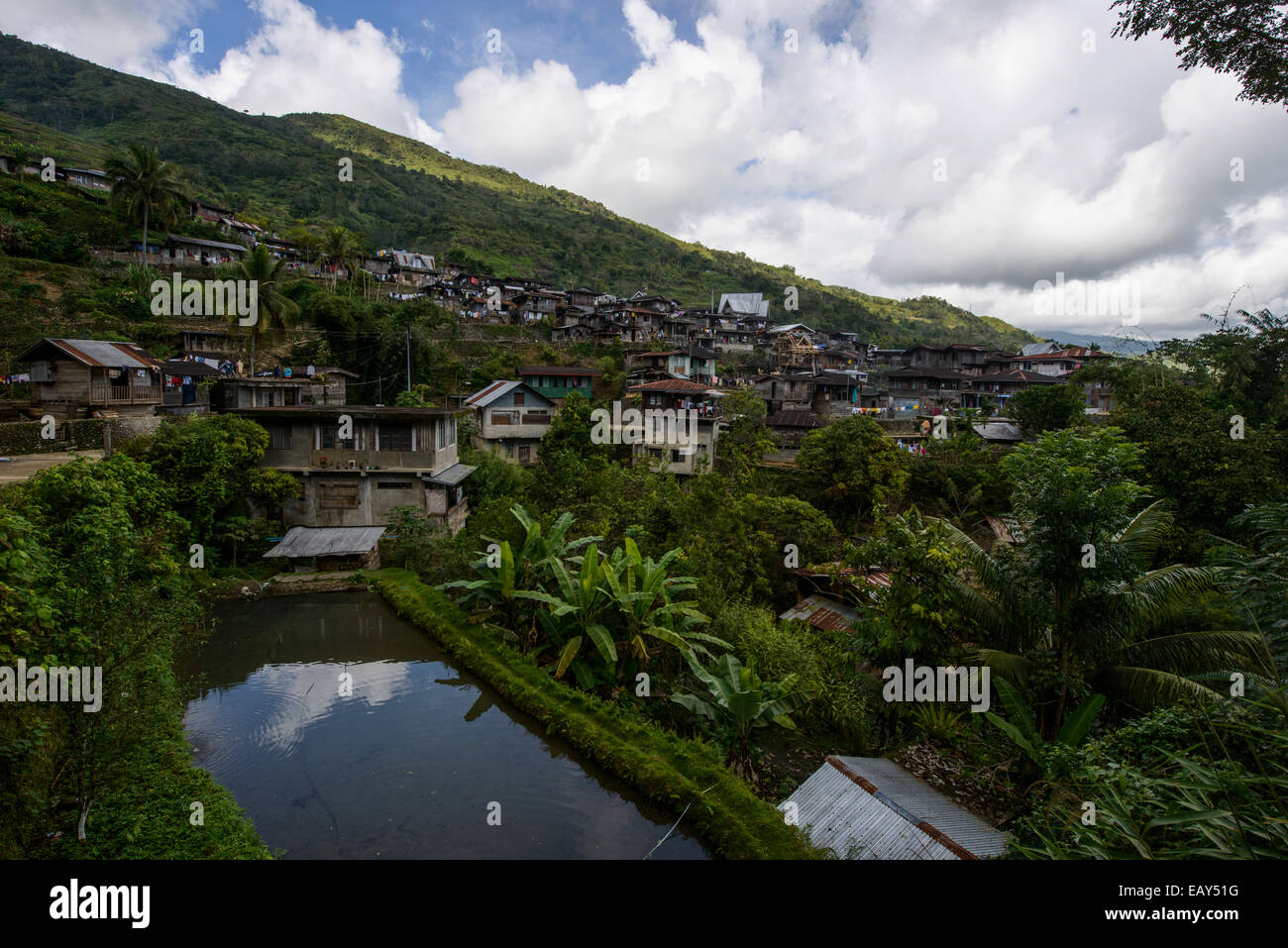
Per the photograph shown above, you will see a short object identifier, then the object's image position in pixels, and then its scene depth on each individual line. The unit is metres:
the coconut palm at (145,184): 45.53
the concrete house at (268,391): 28.44
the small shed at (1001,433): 35.06
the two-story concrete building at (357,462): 23.59
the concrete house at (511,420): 35.88
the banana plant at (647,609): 13.42
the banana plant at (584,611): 13.61
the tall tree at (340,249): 49.66
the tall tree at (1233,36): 8.31
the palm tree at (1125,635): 9.64
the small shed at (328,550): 21.73
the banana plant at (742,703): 11.15
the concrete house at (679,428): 33.66
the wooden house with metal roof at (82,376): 22.38
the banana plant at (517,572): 15.55
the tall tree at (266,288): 31.27
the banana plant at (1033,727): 8.73
